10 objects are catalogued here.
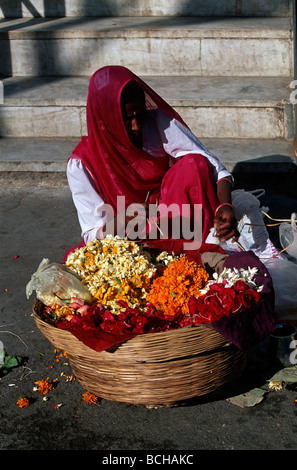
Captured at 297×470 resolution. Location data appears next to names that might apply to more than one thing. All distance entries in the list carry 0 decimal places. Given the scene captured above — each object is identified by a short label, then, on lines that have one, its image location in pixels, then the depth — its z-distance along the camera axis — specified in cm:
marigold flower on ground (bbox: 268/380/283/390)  279
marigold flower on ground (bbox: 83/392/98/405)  277
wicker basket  242
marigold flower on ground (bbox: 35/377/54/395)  286
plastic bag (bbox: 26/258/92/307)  279
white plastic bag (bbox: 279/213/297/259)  357
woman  337
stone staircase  541
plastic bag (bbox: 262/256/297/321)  312
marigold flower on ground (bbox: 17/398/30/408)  277
